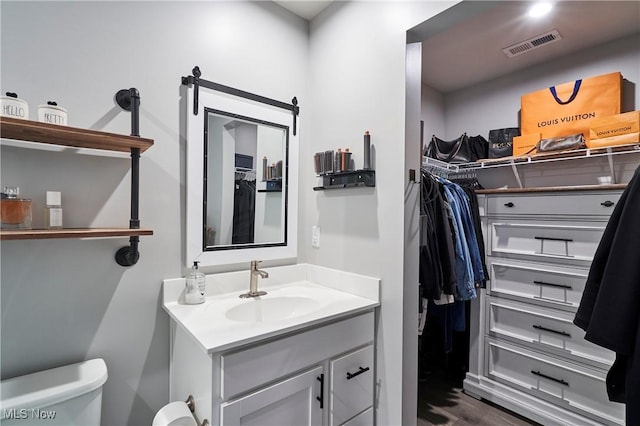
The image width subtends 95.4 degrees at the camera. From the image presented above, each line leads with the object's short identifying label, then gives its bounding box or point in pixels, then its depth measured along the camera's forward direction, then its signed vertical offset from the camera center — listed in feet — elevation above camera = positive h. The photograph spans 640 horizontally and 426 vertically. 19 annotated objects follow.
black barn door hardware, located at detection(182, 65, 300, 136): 4.71 +2.08
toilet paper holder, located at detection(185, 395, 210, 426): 3.73 -2.60
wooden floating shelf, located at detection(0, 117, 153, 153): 3.00 +0.83
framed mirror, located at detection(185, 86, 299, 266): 4.77 +0.51
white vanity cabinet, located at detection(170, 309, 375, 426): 3.27 -2.19
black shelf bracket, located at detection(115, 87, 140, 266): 3.92 +0.56
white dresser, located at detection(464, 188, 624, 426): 5.51 -2.19
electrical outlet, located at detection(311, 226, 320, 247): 6.08 -0.57
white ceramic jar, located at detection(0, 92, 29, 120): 3.09 +1.08
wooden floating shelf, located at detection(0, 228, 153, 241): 2.92 -0.29
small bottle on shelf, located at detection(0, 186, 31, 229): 3.14 -0.03
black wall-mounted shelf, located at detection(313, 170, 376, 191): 4.93 +0.54
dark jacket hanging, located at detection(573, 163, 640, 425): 2.93 -0.94
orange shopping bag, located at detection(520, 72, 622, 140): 6.05 +2.36
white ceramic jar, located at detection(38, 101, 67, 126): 3.30 +1.07
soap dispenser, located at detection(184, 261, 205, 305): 4.49 -1.25
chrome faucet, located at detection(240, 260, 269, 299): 5.08 -1.23
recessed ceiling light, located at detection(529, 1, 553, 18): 5.38 +3.84
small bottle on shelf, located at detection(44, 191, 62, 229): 3.50 -0.04
